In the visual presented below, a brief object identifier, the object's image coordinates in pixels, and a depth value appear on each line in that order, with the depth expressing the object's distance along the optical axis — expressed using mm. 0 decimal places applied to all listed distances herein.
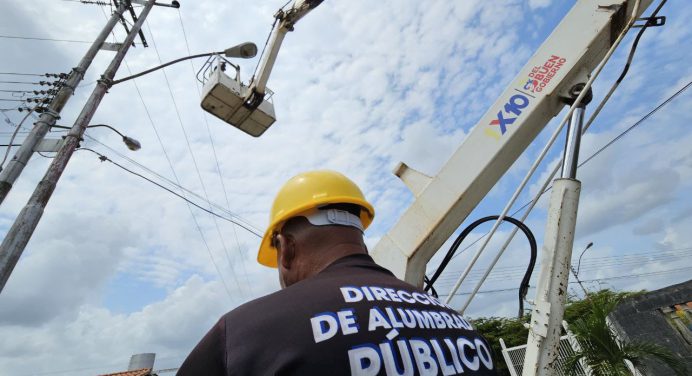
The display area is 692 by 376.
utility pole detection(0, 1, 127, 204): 5887
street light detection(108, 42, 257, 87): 7062
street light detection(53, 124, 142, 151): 7883
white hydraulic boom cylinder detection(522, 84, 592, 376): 1996
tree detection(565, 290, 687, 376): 6801
